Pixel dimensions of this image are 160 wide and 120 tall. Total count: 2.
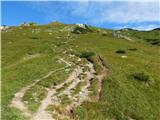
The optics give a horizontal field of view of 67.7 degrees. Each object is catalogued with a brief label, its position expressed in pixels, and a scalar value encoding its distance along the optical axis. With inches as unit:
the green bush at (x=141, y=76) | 844.9
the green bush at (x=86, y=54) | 1037.1
